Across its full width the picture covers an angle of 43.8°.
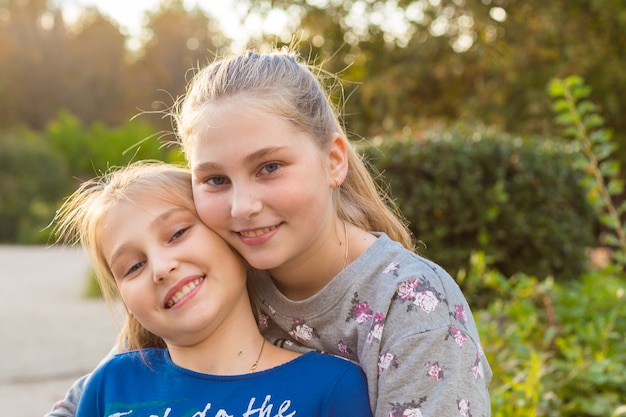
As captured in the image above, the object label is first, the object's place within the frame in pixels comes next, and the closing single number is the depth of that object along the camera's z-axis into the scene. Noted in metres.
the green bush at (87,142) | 20.31
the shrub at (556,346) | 2.83
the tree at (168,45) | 35.97
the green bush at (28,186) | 17.23
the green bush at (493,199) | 5.01
